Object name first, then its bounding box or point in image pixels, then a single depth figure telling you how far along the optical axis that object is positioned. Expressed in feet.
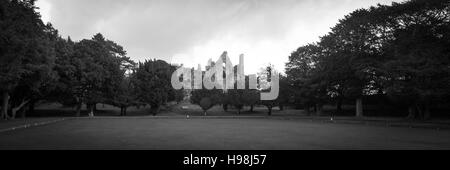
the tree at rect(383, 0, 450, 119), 99.29
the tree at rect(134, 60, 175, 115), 211.20
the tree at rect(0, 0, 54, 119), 83.37
